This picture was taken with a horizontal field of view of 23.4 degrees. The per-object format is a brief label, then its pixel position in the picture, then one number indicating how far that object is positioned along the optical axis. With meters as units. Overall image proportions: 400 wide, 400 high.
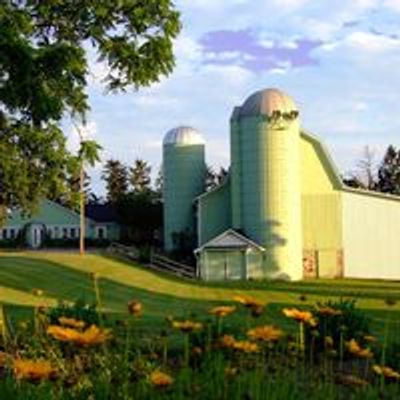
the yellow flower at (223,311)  4.91
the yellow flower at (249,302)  4.76
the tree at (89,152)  19.52
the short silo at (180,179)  66.88
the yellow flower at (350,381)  4.77
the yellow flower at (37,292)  6.86
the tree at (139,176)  110.62
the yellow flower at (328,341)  5.43
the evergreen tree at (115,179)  109.50
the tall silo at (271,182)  58.94
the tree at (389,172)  98.56
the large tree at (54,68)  16.22
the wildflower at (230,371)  4.82
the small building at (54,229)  89.75
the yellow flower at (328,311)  5.24
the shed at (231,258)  58.47
